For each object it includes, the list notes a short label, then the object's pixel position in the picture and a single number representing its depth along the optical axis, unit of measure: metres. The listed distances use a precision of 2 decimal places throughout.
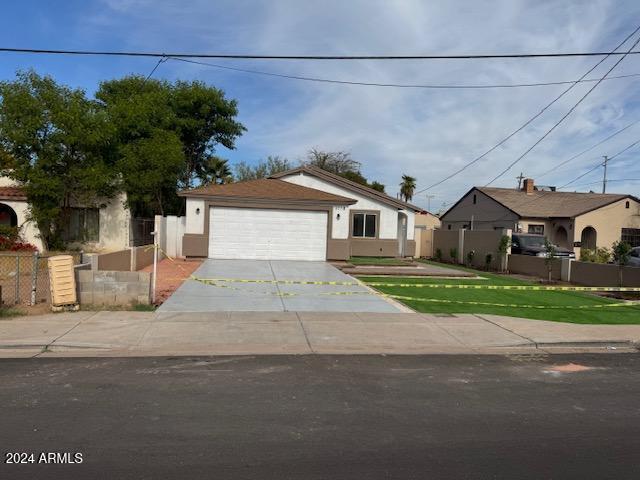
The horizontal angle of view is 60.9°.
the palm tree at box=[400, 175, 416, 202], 72.44
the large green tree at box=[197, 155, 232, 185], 42.74
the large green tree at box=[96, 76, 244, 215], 24.38
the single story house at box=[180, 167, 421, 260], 22.08
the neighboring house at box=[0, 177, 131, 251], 23.72
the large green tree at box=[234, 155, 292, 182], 56.78
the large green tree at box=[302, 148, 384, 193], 60.81
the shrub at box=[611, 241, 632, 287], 17.14
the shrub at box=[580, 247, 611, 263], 23.45
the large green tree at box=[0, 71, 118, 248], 20.08
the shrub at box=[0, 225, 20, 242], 22.44
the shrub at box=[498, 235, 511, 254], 24.25
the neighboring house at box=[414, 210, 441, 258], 34.53
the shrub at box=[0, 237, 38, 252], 21.75
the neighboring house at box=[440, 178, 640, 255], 34.62
